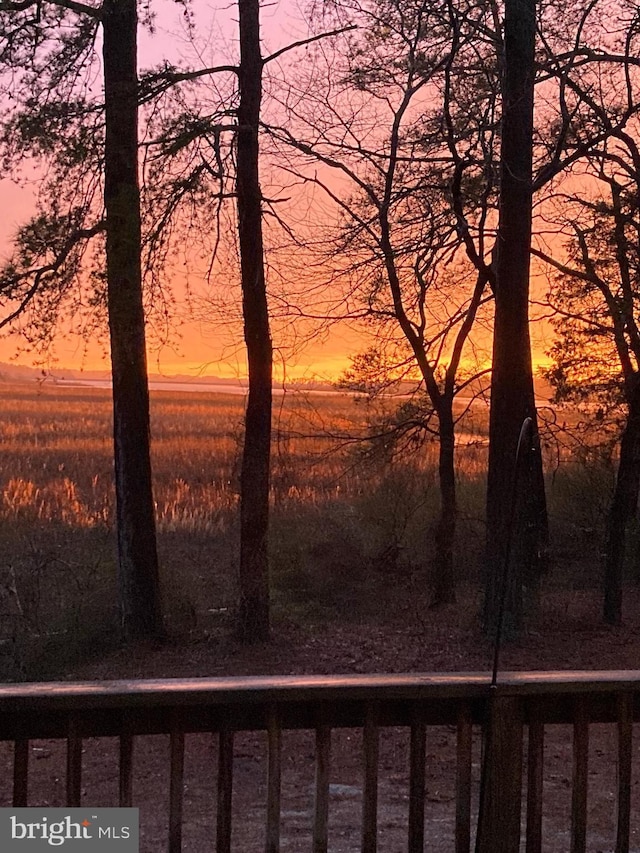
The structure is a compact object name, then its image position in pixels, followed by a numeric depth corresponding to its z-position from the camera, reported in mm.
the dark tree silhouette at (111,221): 10891
